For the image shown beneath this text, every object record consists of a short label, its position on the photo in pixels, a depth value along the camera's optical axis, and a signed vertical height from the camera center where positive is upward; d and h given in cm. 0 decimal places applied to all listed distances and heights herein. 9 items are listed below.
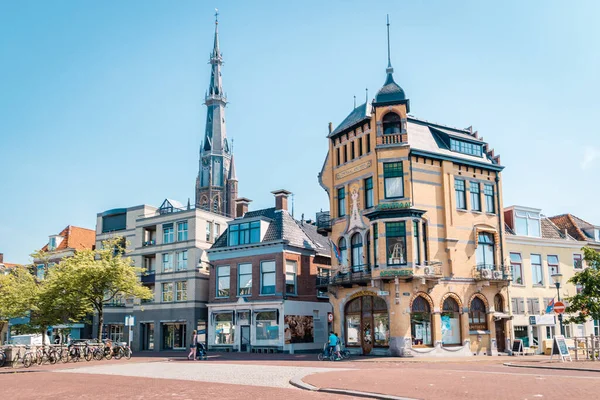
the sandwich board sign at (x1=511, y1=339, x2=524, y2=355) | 3431 -236
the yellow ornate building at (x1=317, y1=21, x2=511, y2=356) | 3456 +417
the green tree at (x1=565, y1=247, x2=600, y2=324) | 2980 +44
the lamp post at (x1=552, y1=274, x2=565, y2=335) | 2991 +139
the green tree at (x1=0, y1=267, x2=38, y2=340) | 4141 +84
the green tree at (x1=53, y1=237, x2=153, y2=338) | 3634 +193
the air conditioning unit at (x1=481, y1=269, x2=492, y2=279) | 3606 +199
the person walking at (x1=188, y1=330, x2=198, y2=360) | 3297 -212
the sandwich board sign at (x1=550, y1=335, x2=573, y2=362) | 2736 -196
